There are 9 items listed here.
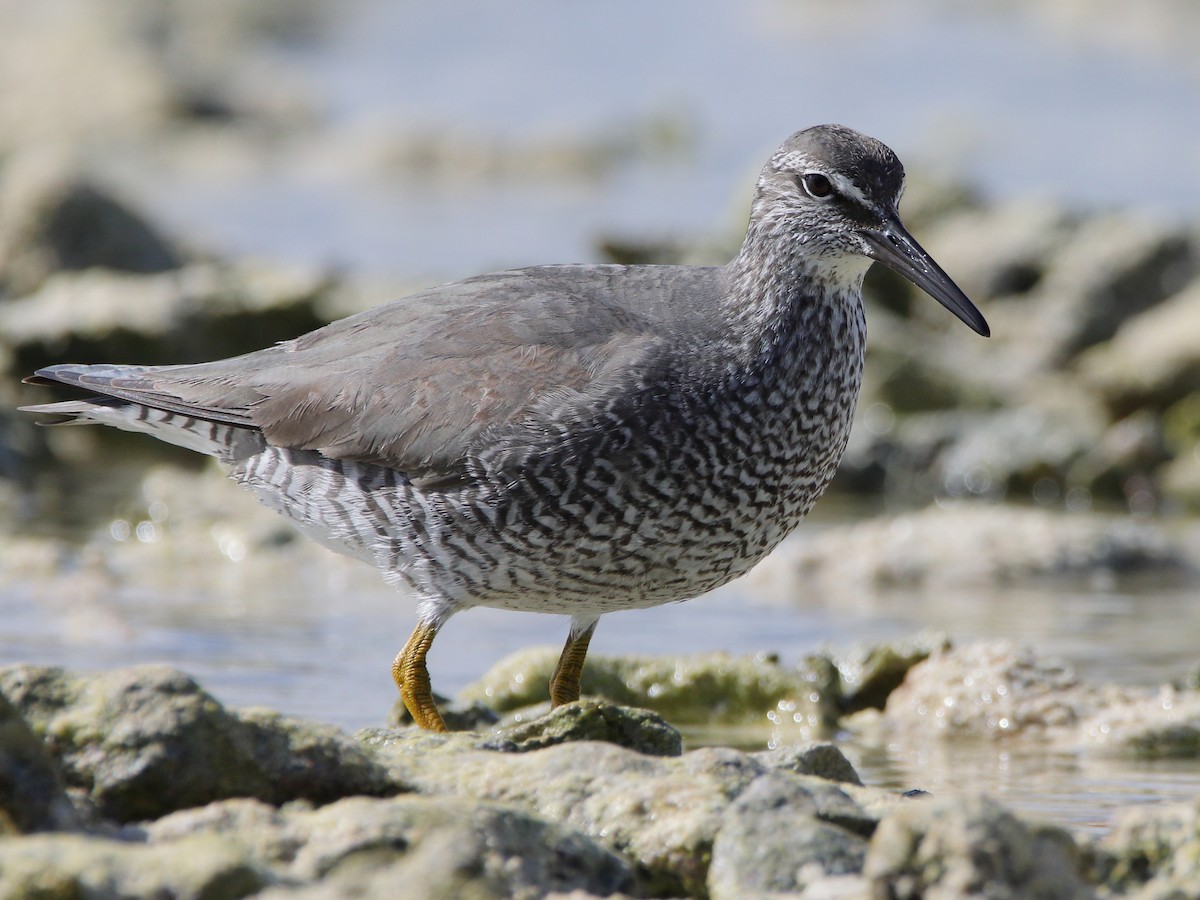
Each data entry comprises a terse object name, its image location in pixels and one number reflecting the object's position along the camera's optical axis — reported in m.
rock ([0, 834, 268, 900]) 7.12
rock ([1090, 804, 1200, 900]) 8.32
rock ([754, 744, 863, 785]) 10.16
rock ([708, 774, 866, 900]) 8.19
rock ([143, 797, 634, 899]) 7.61
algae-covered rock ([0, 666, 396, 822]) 8.55
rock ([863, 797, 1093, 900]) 7.32
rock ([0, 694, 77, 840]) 7.99
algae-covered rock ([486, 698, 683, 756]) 10.25
